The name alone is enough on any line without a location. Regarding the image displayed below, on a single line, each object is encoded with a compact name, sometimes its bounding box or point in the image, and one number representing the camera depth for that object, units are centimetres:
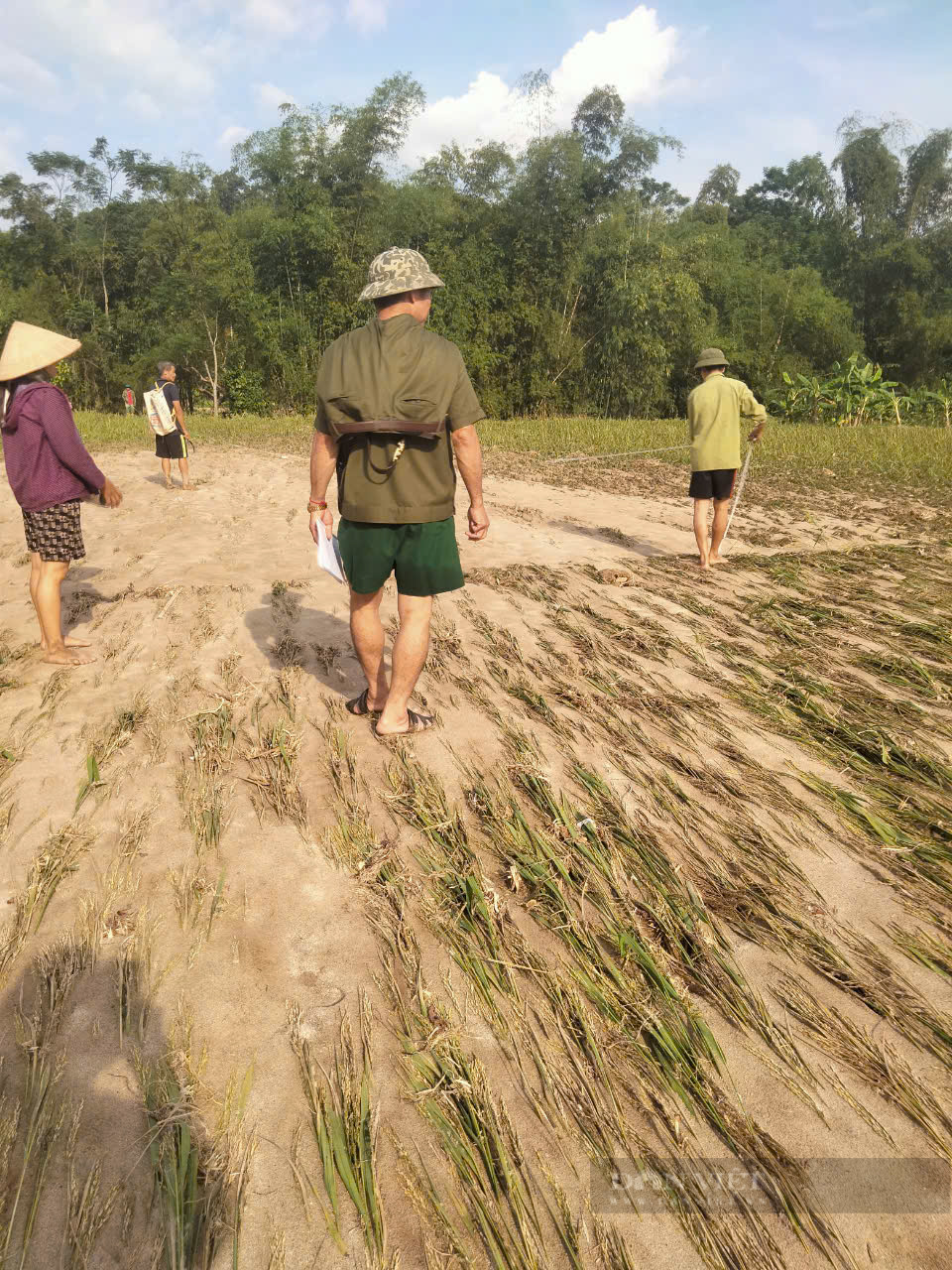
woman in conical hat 391
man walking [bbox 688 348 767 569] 602
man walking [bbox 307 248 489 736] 284
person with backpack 945
